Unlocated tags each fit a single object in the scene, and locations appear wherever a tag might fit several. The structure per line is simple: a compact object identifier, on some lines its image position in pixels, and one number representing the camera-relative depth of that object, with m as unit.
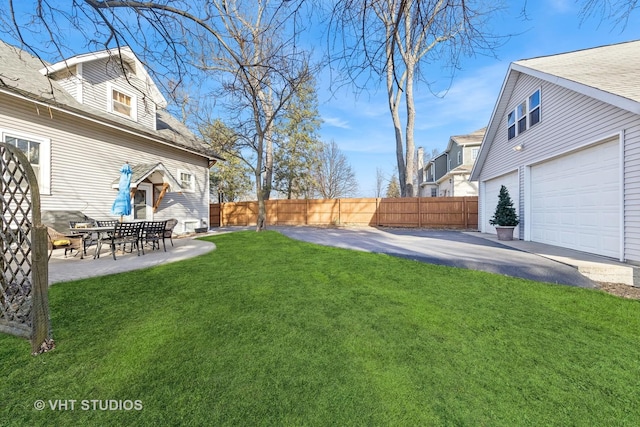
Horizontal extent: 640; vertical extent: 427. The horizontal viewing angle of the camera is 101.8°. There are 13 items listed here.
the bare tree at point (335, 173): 29.11
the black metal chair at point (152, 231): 6.70
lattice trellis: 2.27
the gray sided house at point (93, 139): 6.72
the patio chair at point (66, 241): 6.00
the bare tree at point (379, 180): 38.84
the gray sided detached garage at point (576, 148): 5.07
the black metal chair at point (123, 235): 5.95
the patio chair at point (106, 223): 7.40
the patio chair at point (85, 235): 6.18
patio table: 5.89
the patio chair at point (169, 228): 7.48
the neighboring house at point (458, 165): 19.93
